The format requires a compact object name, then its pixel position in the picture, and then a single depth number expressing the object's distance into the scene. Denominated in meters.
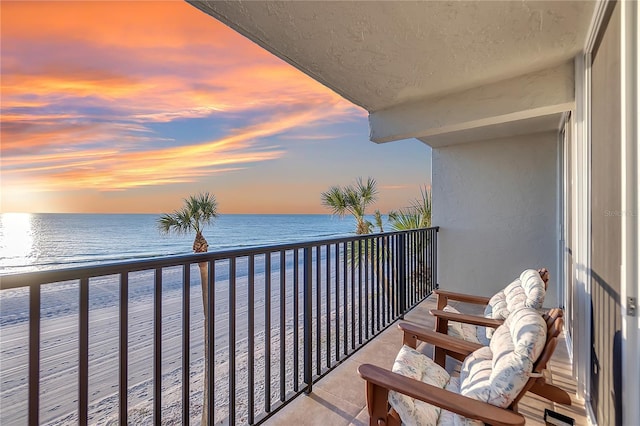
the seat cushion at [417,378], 1.30
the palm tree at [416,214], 5.86
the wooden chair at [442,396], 1.08
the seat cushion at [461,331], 2.34
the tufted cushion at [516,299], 1.85
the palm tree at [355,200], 7.43
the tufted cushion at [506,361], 1.16
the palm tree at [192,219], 7.35
